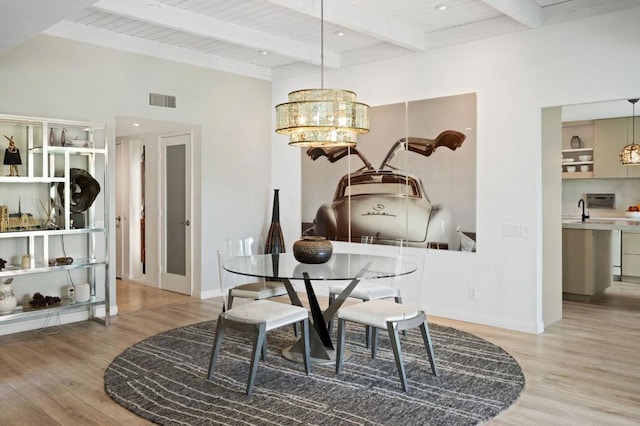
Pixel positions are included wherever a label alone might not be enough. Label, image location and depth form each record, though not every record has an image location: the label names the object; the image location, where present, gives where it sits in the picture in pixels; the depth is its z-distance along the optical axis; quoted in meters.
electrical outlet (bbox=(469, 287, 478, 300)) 5.21
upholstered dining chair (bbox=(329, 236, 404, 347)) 4.34
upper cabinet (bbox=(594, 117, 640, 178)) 7.91
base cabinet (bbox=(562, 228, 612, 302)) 6.02
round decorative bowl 4.02
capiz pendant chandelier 3.69
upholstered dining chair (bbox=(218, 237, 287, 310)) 4.32
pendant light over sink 7.31
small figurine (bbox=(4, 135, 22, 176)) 4.55
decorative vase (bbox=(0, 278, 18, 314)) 4.47
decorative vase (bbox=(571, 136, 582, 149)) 8.38
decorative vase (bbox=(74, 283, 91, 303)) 5.00
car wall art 5.28
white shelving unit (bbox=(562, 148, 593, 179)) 8.30
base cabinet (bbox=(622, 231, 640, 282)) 7.60
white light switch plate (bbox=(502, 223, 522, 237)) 4.91
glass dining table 3.59
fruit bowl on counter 7.19
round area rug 3.00
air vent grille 5.77
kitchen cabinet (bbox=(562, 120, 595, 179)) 8.28
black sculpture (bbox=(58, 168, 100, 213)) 4.98
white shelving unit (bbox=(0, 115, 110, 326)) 4.64
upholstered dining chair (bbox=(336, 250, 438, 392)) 3.38
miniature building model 4.49
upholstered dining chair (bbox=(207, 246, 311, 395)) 3.37
